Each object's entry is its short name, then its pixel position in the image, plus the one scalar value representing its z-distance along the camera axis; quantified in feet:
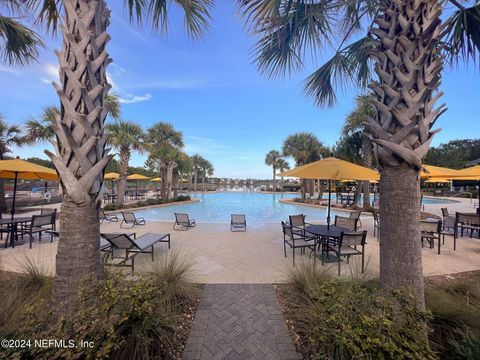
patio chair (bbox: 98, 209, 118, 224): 31.96
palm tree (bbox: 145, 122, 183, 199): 59.47
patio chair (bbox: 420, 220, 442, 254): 17.06
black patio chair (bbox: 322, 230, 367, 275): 14.08
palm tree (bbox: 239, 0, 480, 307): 7.37
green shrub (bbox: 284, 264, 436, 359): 4.64
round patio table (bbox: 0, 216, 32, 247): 18.37
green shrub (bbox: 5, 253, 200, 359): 4.44
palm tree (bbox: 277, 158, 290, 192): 117.39
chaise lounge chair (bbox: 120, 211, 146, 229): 26.68
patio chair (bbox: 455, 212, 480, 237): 20.47
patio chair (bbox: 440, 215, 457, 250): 20.26
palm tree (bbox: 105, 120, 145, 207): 44.88
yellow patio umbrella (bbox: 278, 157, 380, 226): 16.76
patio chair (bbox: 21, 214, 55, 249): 19.36
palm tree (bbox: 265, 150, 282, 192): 117.86
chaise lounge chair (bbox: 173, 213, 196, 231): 27.25
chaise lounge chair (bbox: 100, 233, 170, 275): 13.99
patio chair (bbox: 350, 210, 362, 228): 23.11
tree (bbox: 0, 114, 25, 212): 35.67
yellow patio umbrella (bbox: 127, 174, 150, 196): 62.17
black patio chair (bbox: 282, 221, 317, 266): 16.58
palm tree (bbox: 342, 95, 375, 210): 45.55
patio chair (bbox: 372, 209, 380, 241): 24.85
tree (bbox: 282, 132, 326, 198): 73.25
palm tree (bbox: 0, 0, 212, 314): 6.97
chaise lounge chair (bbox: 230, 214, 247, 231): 27.37
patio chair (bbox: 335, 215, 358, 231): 20.10
